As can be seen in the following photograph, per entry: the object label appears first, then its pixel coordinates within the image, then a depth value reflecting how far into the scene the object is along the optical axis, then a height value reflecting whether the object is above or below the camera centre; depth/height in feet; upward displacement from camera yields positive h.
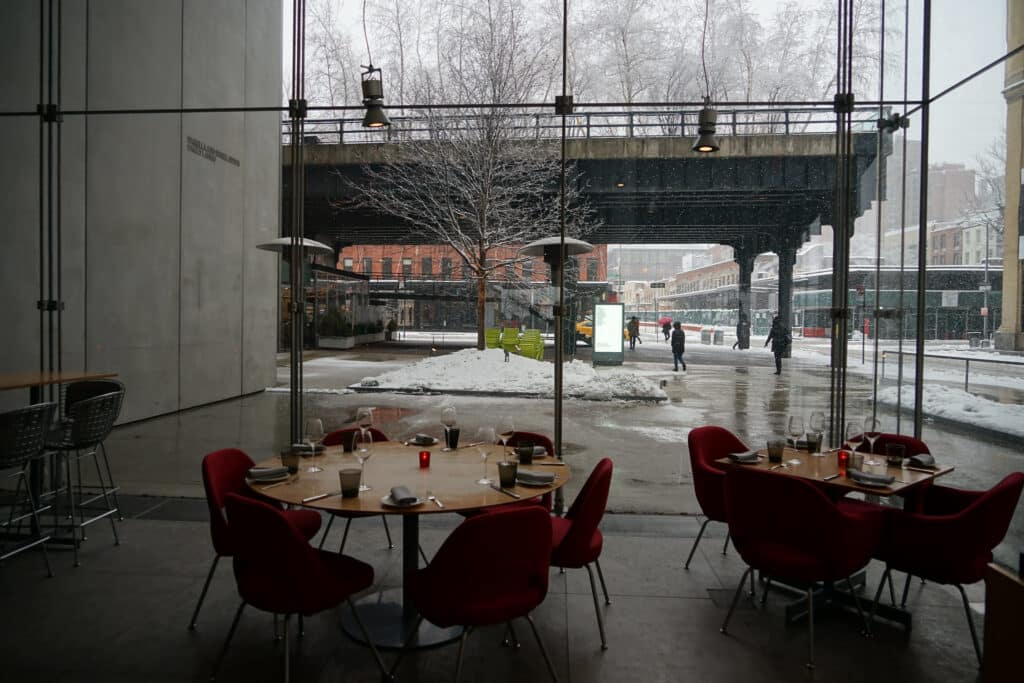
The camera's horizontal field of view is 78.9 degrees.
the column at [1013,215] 15.31 +3.12
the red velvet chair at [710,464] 12.19 -2.76
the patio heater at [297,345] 15.84 -0.56
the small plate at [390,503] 8.21 -2.37
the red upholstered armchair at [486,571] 7.21 -2.92
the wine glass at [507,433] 11.91 -2.10
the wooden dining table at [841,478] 10.19 -2.51
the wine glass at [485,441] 11.08 -2.11
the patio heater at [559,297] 15.73 +0.77
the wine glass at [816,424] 13.14 -1.99
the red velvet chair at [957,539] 9.23 -3.17
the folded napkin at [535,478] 9.42 -2.32
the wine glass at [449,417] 11.52 -1.70
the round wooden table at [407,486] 8.41 -2.40
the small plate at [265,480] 9.42 -2.39
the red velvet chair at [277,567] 7.52 -3.04
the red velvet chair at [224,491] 9.45 -2.77
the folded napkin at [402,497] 8.18 -2.27
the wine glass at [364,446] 10.71 -2.26
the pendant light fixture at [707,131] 15.44 +4.93
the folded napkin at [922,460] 11.34 -2.35
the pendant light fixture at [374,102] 15.15 +5.44
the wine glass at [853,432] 12.86 -2.11
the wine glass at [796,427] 13.62 -2.13
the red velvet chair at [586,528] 9.38 -3.04
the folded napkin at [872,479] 10.02 -2.41
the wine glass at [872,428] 12.48 -1.94
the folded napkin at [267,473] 9.49 -2.31
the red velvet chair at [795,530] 9.14 -3.04
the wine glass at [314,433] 11.35 -2.01
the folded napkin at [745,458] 11.65 -2.41
